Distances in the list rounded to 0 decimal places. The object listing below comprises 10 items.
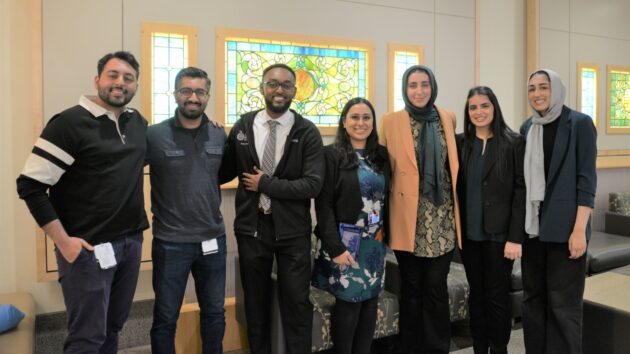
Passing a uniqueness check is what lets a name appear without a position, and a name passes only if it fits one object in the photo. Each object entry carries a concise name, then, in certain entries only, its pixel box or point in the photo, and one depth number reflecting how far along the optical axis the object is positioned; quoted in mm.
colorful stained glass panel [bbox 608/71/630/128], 4977
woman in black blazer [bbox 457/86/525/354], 2350
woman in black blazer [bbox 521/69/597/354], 2205
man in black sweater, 1801
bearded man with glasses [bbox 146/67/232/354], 2186
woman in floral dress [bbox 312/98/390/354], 2293
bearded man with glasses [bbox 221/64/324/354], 2207
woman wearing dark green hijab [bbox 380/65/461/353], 2393
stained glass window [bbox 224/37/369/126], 3215
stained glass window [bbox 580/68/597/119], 4801
